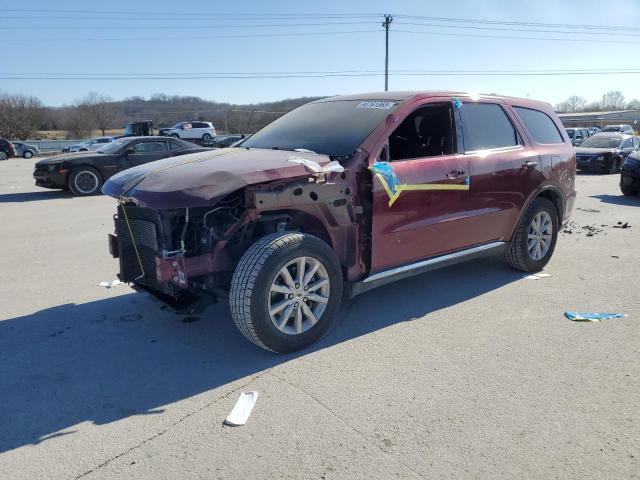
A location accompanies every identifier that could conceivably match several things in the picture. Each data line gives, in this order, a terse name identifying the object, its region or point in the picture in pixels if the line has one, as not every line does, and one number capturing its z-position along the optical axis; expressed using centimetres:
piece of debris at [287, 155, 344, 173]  368
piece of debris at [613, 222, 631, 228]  855
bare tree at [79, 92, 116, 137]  7288
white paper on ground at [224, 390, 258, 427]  287
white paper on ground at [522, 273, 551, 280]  561
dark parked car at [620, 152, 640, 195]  1202
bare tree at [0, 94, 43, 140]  5869
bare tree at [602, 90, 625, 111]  12487
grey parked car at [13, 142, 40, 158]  3747
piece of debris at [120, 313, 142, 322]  437
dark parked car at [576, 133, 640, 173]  1832
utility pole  4084
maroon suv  349
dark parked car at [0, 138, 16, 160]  3372
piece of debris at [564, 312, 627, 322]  439
